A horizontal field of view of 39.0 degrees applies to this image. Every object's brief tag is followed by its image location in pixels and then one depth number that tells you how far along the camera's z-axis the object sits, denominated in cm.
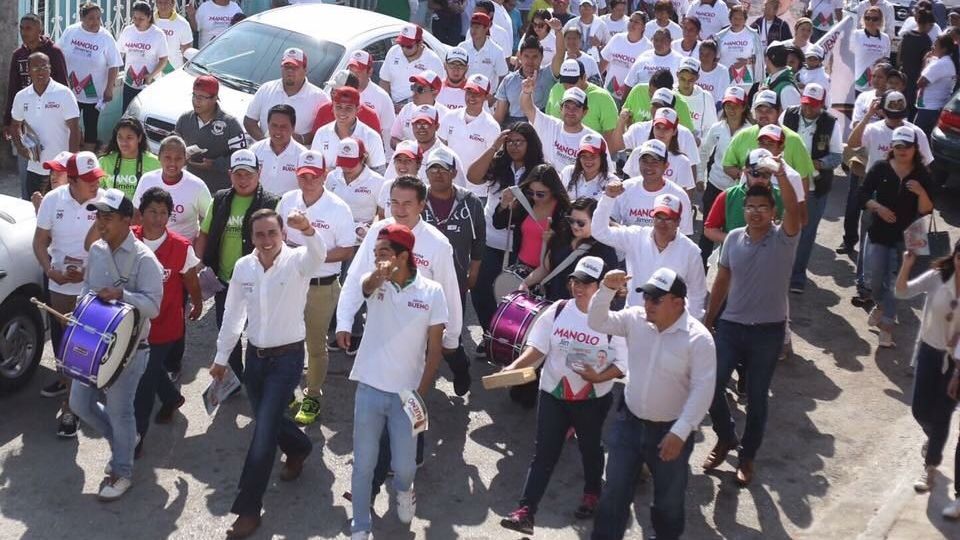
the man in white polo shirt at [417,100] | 1183
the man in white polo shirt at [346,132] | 1087
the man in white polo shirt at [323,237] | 916
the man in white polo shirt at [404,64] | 1370
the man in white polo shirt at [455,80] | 1283
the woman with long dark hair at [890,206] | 1111
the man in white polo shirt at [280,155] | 1039
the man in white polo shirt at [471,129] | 1120
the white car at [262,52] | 1318
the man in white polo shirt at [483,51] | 1499
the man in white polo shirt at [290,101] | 1205
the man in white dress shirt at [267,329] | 777
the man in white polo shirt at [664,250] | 867
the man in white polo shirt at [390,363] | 745
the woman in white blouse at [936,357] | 832
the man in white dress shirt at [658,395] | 704
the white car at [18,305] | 920
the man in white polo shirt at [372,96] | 1256
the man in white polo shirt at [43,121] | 1167
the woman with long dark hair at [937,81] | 1548
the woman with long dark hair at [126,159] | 1008
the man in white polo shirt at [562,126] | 1101
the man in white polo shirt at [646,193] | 955
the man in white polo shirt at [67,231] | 909
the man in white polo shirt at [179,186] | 959
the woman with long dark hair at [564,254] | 942
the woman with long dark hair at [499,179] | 1016
